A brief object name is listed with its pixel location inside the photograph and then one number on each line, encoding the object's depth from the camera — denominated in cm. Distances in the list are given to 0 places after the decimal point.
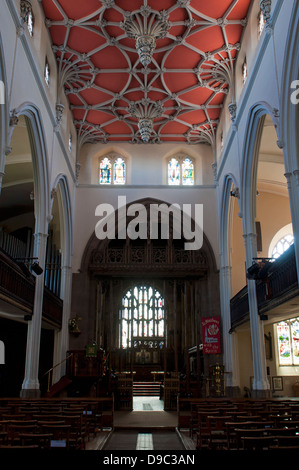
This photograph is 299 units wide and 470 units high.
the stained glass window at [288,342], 2034
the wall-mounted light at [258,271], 1204
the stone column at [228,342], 1759
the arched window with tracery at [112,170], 2145
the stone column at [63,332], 1753
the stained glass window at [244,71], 1521
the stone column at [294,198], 952
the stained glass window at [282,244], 2127
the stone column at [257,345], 1316
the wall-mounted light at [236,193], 1553
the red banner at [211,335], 1850
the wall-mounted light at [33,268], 1220
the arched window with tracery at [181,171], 2156
